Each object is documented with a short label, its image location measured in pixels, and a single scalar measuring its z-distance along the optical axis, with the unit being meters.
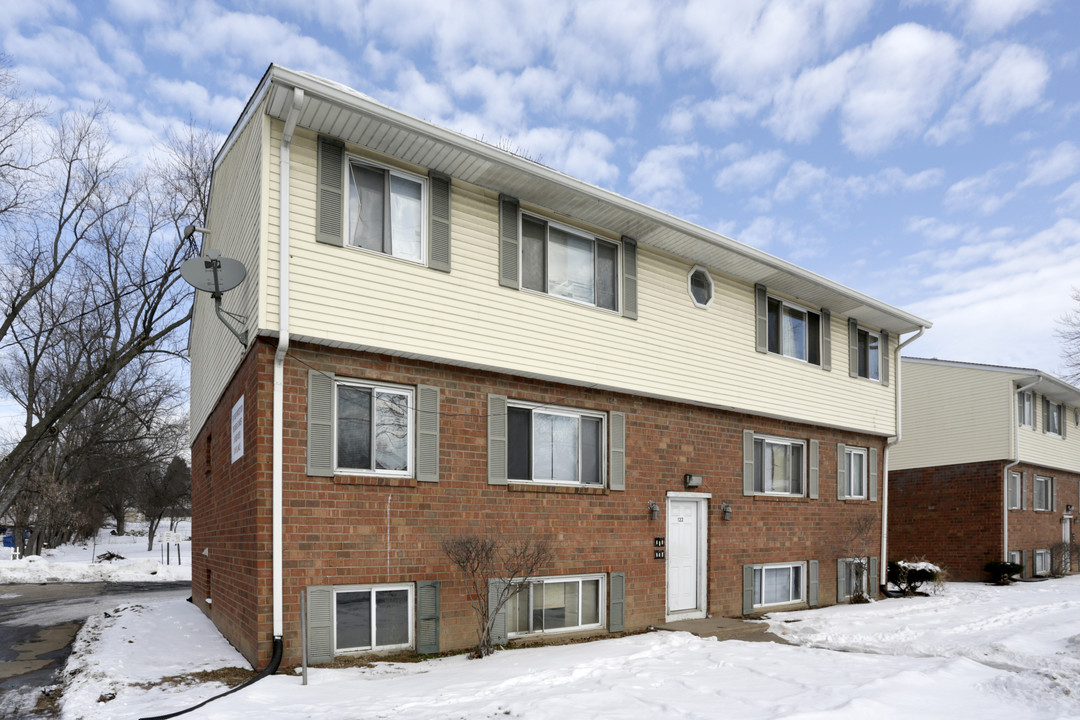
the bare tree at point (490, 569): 8.78
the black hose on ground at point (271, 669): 6.77
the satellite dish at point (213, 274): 8.19
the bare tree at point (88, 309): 22.84
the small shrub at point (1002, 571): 20.31
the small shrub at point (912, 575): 16.42
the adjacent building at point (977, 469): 21.39
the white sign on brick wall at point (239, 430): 8.84
